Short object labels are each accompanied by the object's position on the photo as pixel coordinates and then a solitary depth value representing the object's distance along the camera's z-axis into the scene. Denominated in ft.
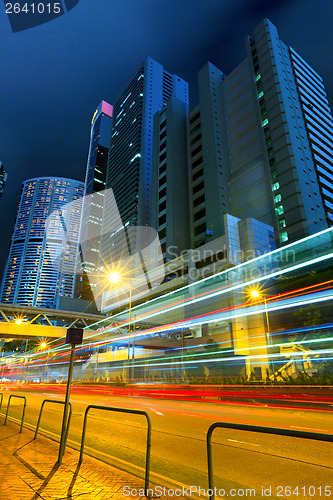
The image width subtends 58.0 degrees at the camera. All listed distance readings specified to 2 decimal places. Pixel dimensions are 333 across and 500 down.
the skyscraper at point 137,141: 411.34
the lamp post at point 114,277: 96.27
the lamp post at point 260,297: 83.24
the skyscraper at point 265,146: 185.88
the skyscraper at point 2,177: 597.93
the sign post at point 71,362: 19.77
